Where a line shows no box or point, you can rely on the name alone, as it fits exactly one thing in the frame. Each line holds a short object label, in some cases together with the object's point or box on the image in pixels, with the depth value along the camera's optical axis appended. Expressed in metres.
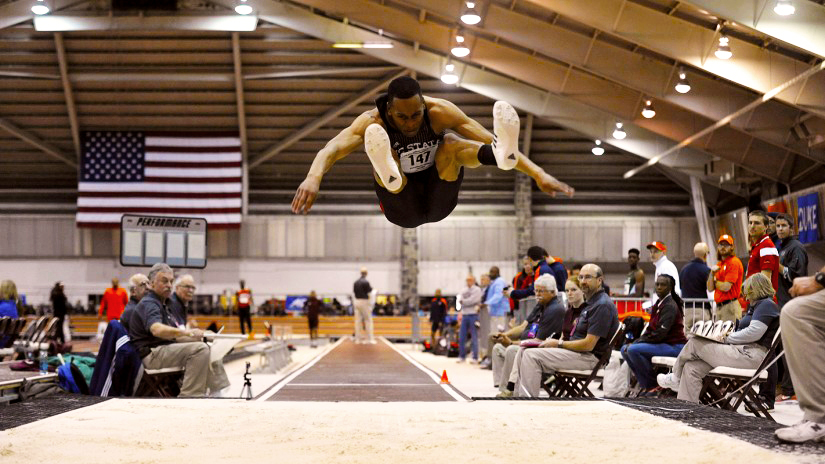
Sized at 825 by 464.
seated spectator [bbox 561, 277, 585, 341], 9.02
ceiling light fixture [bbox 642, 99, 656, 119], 19.58
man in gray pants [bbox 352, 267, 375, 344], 23.72
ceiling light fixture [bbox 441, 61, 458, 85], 21.83
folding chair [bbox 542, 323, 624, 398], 8.02
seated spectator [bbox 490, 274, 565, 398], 8.84
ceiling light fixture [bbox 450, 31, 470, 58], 17.64
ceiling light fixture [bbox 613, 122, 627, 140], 22.83
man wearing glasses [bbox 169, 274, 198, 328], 9.40
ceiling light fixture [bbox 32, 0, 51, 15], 20.39
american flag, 27.50
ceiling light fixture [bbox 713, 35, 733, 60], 14.83
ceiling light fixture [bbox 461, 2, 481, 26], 15.38
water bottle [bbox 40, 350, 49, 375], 9.82
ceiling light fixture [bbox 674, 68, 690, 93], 17.20
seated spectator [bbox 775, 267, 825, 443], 4.42
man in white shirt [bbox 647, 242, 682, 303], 10.02
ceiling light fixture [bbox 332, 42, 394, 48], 22.53
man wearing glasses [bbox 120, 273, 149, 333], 9.94
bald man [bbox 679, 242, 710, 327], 10.88
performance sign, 15.34
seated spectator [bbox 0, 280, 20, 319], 11.52
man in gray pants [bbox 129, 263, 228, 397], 8.26
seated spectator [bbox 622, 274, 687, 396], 8.43
